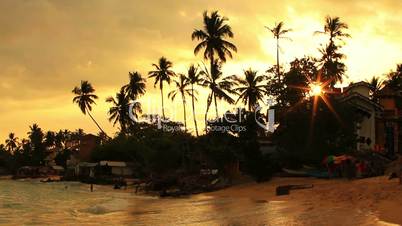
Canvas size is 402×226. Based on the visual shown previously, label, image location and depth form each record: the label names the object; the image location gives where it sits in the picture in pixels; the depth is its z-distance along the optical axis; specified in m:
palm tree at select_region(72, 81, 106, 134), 71.50
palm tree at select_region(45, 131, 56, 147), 95.44
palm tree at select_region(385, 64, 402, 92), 45.34
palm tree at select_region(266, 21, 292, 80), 51.88
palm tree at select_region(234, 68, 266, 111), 50.88
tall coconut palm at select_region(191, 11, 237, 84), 50.00
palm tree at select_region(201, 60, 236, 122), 50.41
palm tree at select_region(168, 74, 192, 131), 59.55
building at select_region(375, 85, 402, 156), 39.31
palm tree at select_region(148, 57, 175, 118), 64.38
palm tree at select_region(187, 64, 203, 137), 56.75
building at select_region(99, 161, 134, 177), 61.99
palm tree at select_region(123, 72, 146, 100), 69.62
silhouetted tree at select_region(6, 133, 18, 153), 120.59
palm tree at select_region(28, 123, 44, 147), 91.25
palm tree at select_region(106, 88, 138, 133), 69.88
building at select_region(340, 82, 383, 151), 35.94
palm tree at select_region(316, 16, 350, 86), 47.51
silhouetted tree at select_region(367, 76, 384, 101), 50.66
